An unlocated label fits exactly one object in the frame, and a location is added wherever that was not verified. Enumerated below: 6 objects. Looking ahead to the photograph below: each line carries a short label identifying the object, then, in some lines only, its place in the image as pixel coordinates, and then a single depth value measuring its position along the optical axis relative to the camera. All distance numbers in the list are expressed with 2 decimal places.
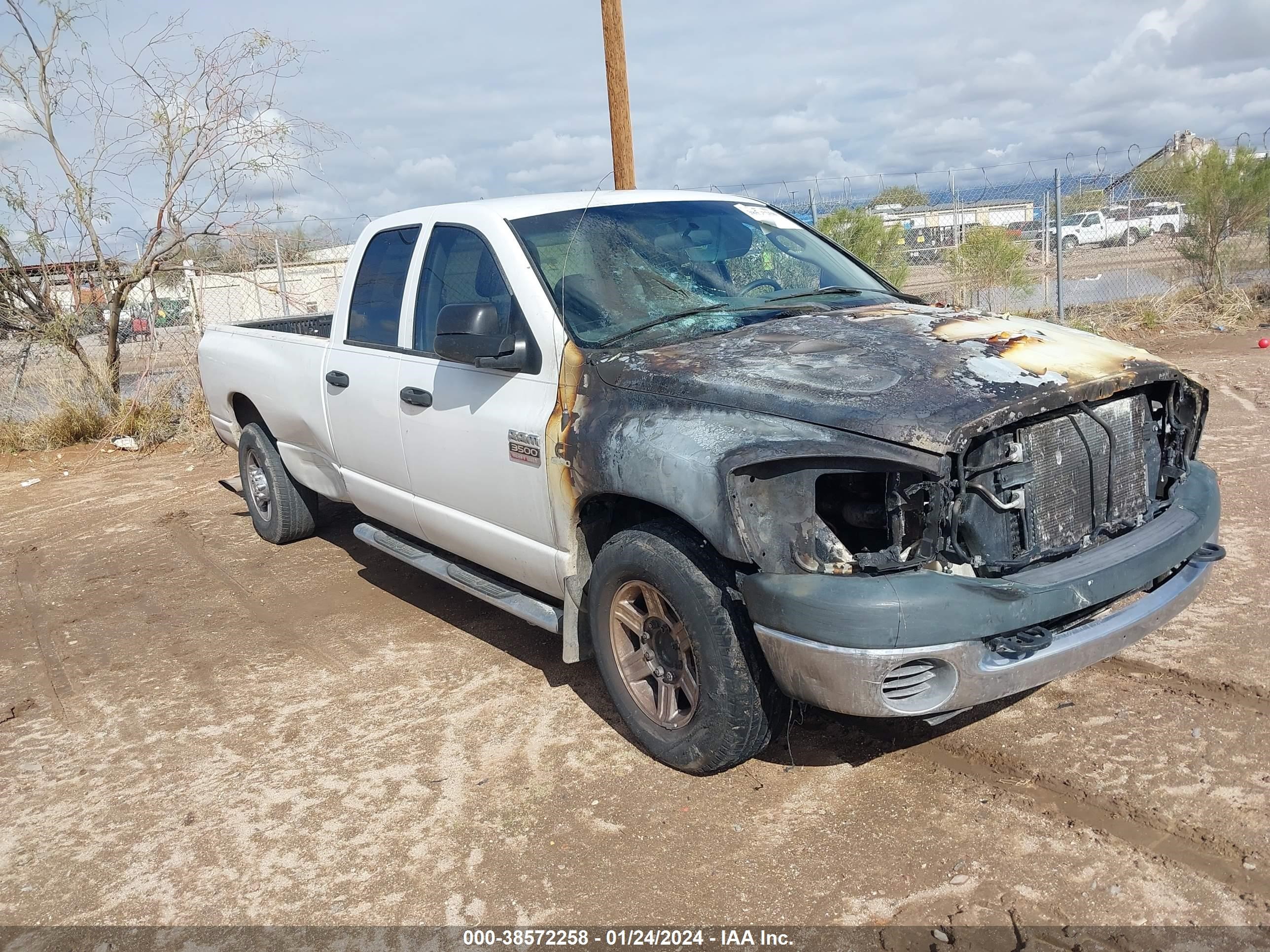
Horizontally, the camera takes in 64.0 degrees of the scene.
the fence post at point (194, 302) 12.43
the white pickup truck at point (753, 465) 2.90
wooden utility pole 10.38
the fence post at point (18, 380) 12.16
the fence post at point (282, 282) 12.71
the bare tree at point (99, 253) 12.02
